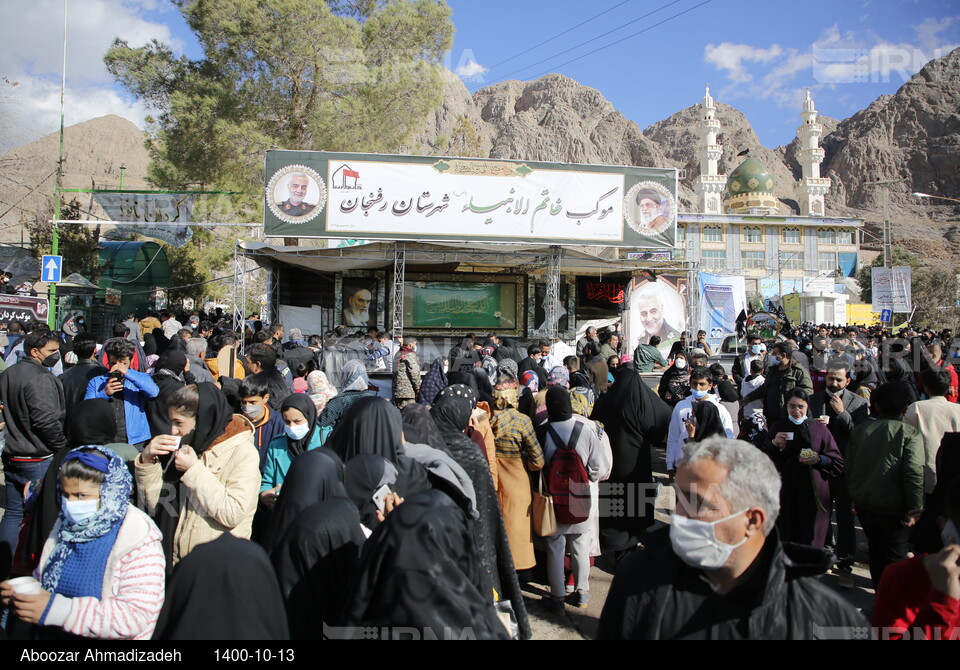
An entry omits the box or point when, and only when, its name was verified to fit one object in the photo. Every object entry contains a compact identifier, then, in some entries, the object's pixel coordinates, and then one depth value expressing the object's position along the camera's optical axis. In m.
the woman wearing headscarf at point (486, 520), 3.02
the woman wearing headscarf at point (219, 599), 1.63
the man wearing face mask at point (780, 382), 5.72
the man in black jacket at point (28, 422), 4.16
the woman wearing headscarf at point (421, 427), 3.18
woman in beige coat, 2.63
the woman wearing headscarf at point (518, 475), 3.93
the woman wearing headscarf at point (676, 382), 5.99
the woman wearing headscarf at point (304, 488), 2.31
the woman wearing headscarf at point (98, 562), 1.96
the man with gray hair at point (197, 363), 5.73
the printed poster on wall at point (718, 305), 15.42
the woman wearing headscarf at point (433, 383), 6.10
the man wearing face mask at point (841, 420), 4.31
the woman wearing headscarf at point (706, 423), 4.25
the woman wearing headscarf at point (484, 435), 3.85
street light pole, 28.86
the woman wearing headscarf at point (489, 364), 7.15
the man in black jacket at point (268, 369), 4.46
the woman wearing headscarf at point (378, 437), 2.62
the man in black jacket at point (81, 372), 4.53
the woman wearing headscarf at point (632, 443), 4.65
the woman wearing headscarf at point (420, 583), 1.69
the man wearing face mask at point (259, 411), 3.85
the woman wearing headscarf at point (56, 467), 2.64
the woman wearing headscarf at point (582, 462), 3.88
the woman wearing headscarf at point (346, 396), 3.75
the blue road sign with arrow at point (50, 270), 11.91
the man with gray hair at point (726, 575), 1.44
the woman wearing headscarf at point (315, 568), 2.01
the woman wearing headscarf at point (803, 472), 4.04
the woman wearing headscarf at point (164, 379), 3.80
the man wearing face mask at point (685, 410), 4.47
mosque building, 46.00
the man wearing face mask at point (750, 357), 7.72
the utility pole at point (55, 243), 13.23
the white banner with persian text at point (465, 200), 12.05
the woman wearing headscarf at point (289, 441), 3.33
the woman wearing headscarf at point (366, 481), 2.34
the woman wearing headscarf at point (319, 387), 4.77
